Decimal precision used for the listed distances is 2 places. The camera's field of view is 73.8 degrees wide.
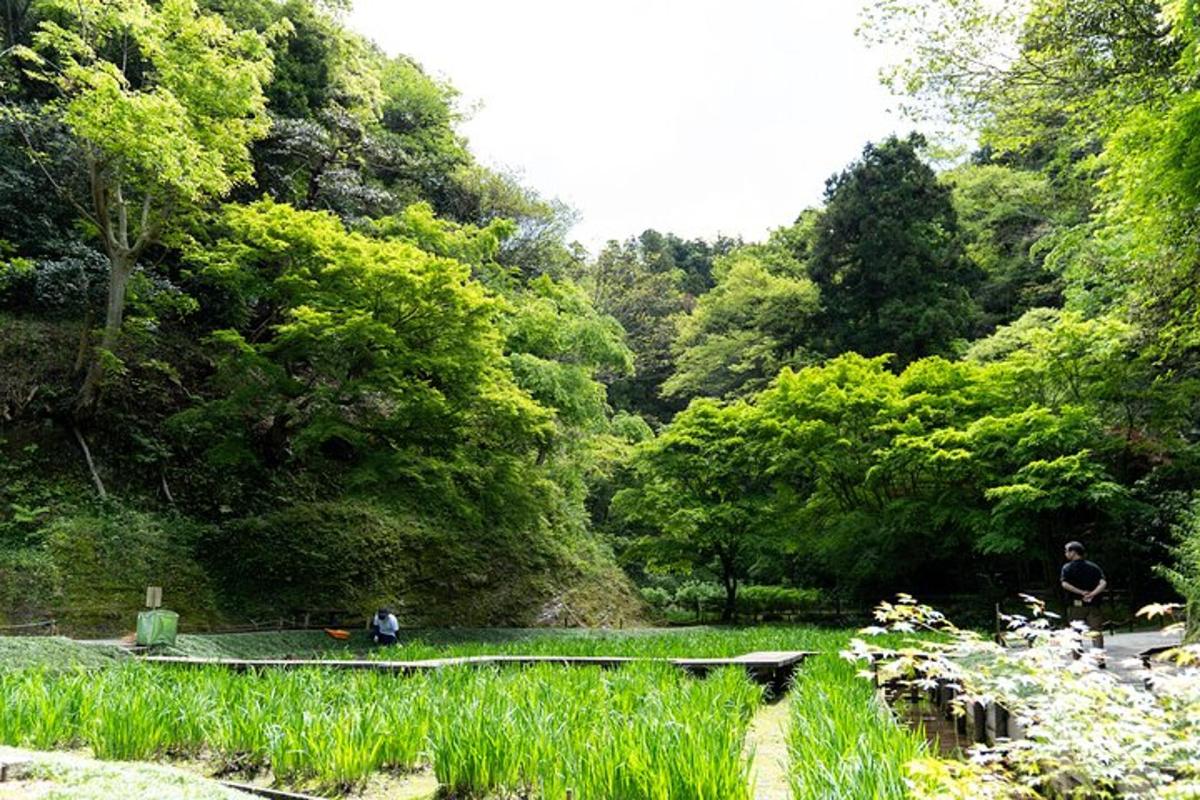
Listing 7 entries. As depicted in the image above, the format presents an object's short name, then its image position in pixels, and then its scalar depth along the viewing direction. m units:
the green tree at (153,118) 12.06
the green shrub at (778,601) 21.56
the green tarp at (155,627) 8.88
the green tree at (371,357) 12.64
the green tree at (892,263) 25.20
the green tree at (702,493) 18.41
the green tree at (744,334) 27.48
